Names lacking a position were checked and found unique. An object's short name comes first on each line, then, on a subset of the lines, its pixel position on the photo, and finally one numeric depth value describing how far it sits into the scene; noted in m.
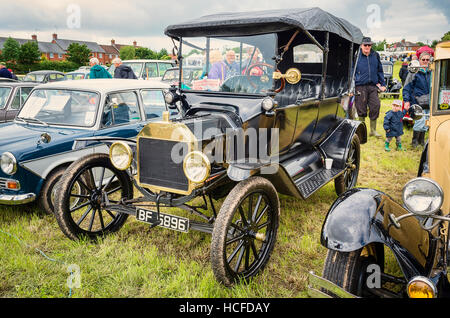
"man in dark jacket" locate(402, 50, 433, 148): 6.94
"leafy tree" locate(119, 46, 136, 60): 59.61
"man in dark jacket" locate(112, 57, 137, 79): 8.41
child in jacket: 7.01
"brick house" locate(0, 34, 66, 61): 63.62
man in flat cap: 7.46
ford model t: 2.77
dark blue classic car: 3.67
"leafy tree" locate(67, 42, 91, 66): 46.53
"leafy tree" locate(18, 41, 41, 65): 41.19
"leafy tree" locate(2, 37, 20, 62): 43.09
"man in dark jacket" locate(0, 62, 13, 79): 9.57
